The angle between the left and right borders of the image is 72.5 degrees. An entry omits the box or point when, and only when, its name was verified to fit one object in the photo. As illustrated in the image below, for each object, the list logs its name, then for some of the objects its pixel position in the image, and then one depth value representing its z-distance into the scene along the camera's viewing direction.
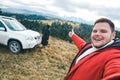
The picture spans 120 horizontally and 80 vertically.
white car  3.99
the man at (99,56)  0.73
